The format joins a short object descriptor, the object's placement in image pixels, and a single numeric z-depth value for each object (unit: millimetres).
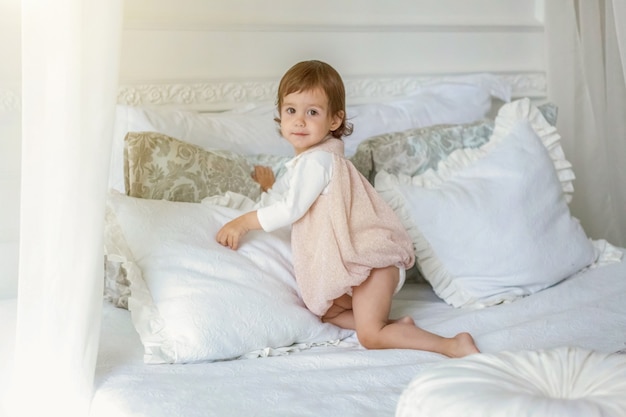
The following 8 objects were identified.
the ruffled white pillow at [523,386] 1114
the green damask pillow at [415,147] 2375
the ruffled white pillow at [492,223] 2225
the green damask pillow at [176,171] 2117
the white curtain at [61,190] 1446
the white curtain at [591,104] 2750
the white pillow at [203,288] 1779
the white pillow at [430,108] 2623
